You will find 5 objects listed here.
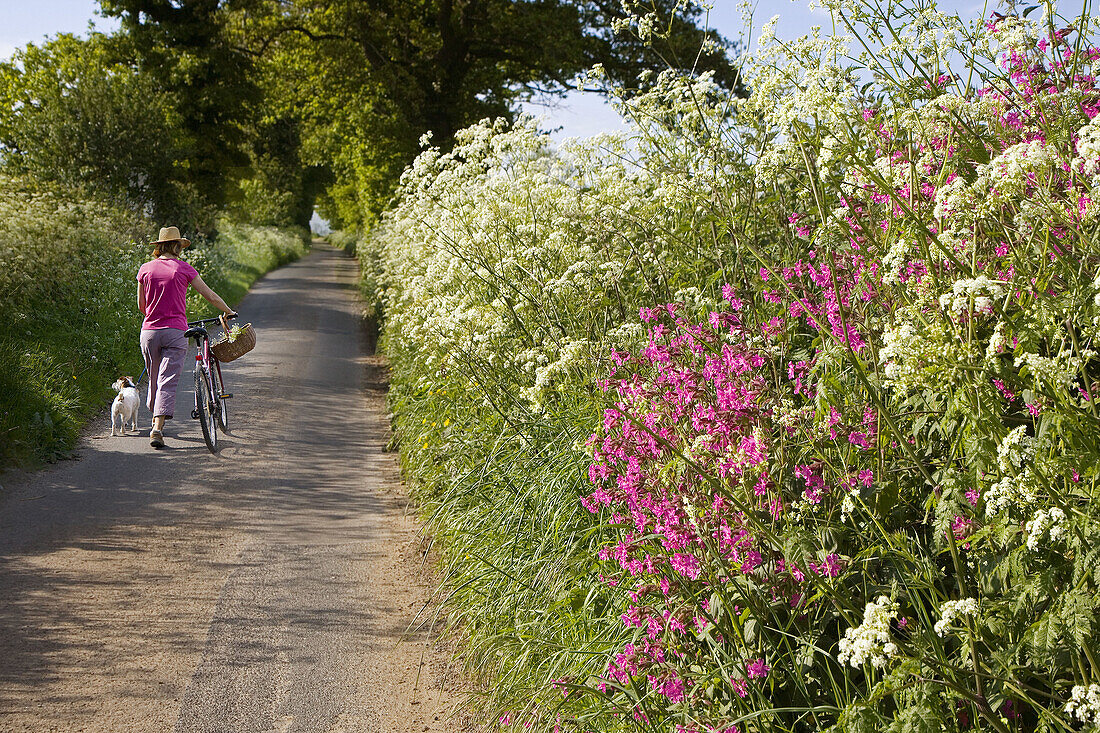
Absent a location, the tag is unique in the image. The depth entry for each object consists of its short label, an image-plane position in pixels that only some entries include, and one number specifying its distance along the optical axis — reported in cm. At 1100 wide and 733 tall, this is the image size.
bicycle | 882
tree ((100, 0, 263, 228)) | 2330
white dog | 894
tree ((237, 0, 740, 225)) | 2105
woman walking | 859
